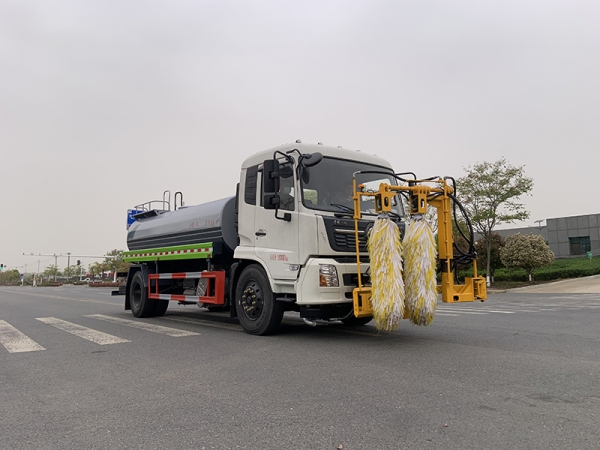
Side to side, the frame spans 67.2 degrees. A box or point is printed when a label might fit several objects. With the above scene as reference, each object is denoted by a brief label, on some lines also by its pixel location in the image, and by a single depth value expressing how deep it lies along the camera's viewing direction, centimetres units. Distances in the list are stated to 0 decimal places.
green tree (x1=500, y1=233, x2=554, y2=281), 2689
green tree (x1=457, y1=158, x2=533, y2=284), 2731
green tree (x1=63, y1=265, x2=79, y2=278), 11818
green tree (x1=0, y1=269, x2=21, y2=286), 15348
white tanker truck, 654
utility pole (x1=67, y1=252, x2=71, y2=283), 10688
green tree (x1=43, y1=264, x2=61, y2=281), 11694
